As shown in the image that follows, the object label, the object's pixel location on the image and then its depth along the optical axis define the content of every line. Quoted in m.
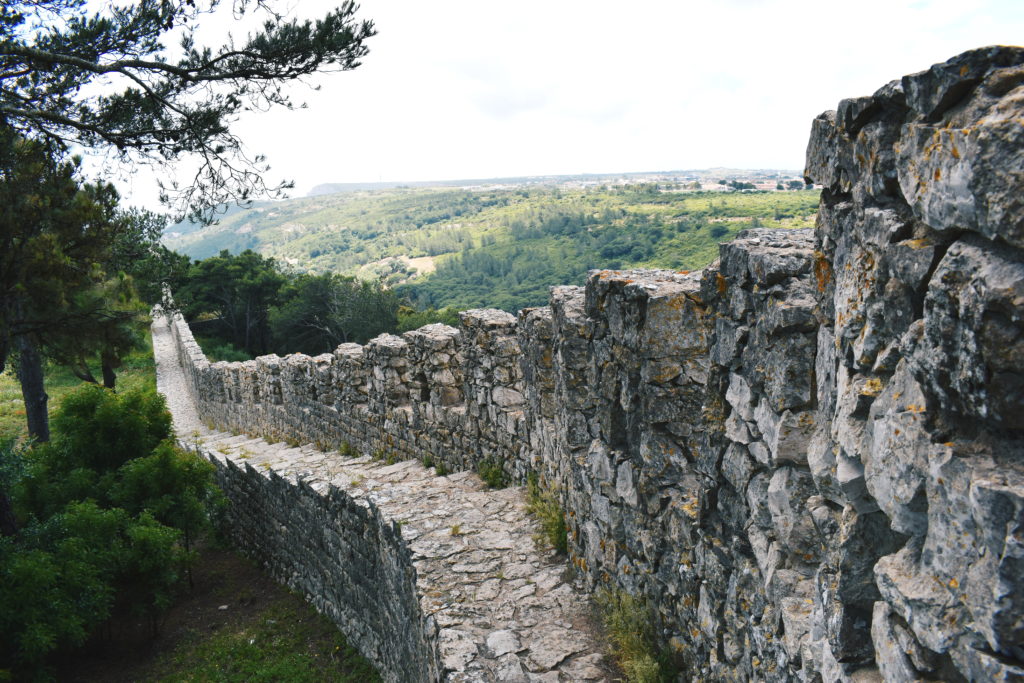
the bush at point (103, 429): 9.07
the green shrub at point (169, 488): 8.78
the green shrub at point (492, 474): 6.09
